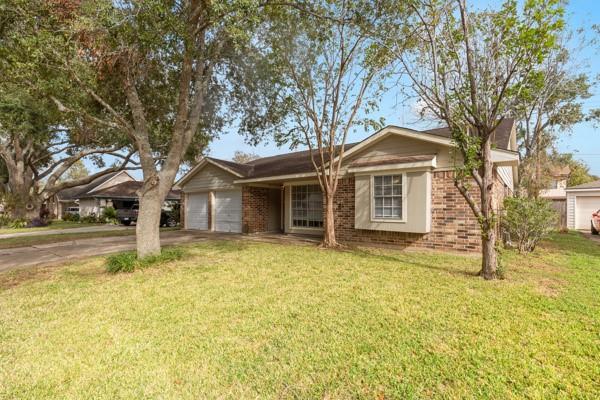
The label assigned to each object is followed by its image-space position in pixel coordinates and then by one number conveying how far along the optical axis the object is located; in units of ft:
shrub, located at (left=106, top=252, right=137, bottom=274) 20.40
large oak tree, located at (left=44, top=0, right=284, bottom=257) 18.90
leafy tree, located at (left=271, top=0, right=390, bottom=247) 27.61
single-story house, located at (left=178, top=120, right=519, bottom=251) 26.99
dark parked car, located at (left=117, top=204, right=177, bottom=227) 65.77
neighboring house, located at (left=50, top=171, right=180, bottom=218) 86.84
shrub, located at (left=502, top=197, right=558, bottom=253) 26.13
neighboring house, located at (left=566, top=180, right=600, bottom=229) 56.18
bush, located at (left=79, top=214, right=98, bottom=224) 81.74
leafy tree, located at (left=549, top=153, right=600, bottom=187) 86.23
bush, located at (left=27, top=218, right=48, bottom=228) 67.10
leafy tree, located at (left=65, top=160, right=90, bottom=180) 186.91
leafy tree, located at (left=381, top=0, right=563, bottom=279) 16.03
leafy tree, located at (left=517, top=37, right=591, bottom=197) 43.68
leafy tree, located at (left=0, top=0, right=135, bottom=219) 18.92
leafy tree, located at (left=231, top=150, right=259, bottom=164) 164.07
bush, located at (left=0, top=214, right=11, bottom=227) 67.82
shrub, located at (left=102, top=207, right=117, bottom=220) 76.79
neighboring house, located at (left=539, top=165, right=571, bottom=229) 93.93
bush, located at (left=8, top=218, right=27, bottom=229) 65.43
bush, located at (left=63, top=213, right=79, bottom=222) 90.10
